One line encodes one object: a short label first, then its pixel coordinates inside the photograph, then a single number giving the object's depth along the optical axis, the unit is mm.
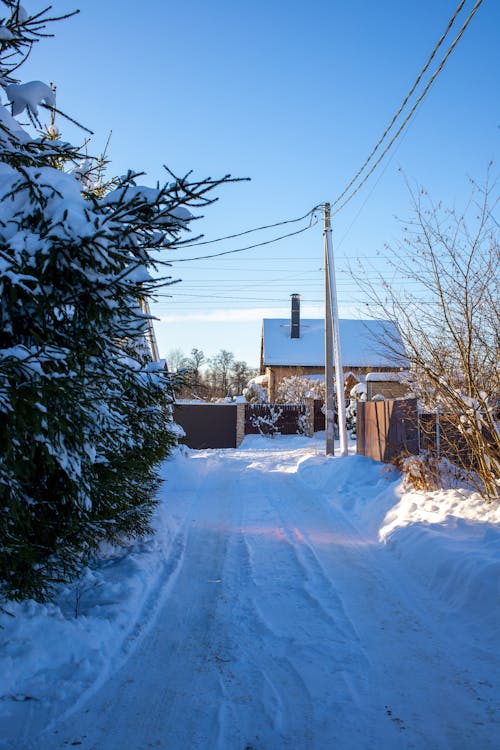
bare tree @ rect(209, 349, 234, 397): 62375
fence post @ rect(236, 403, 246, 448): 23719
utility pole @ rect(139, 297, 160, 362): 13548
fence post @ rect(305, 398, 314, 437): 24797
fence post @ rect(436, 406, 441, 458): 8109
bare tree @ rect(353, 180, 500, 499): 6492
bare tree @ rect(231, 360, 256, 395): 60378
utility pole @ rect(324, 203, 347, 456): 14323
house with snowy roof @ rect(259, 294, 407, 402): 34116
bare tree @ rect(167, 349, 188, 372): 56788
